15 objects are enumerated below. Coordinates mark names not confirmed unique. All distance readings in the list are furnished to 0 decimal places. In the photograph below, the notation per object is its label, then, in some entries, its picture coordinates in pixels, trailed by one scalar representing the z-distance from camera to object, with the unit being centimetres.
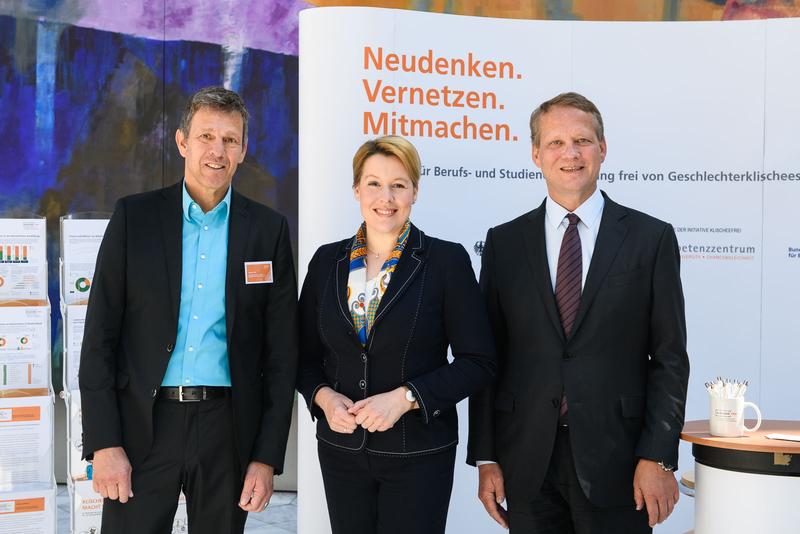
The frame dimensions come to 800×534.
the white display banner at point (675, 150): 402
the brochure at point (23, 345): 375
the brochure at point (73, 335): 374
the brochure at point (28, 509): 369
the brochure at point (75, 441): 376
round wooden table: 219
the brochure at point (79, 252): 380
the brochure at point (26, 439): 374
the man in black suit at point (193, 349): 235
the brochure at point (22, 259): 377
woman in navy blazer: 224
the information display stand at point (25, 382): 373
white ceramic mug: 231
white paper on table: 228
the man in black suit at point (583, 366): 226
